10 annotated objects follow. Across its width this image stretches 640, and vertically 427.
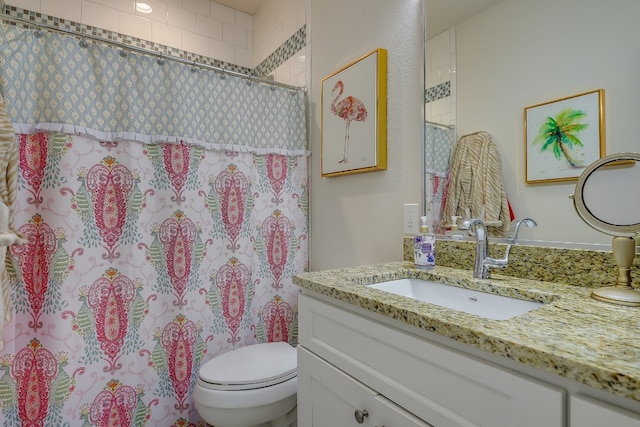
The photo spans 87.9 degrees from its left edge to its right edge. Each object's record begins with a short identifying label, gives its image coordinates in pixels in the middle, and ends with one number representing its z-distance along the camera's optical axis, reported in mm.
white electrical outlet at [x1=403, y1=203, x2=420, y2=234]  1323
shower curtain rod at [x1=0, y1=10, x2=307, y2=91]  1256
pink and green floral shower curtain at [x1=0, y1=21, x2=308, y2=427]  1279
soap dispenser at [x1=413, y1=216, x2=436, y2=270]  1169
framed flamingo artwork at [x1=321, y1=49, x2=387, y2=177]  1419
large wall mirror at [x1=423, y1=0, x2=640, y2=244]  843
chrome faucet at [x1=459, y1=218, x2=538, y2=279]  1005
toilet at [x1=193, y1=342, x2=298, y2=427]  1248
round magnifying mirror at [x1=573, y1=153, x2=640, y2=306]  762
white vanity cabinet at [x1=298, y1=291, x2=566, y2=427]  534
